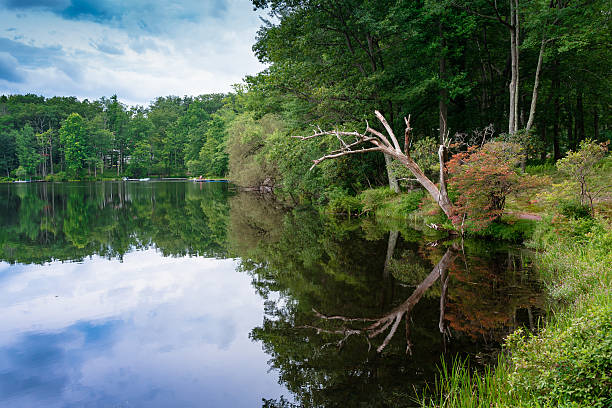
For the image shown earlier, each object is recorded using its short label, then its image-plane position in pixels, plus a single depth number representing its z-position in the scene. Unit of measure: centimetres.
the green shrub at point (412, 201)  1698
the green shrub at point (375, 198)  1953
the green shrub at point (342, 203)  2061
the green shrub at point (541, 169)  1858
